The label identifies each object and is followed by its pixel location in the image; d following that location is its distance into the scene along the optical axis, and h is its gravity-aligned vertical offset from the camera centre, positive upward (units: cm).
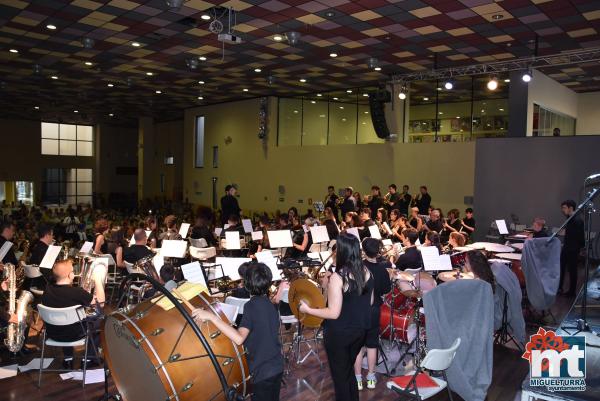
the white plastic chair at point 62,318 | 508 -147
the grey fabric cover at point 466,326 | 438 -125
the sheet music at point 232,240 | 940 -117
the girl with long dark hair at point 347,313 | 393 -104
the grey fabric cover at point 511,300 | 566 -131
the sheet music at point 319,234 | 898 -97
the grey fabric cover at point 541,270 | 677 -116
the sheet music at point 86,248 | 827 -122
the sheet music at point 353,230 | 911 -90
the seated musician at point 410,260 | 762 -118
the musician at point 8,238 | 727 -98
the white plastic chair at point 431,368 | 384 -145
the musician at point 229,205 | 1335 -72
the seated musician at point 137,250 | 783 -118
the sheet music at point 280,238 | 868 -104
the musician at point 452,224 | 1203 -97
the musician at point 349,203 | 1372 -60
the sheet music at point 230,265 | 629 -110
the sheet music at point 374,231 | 962 -95
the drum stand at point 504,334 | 651 -200
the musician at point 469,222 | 1223 -93
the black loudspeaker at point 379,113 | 1496 +214
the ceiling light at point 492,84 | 1225 +248
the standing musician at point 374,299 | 479 -116
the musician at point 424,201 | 1423 -52
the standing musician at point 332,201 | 1549 -63
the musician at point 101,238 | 904 -116
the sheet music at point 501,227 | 1153 -97
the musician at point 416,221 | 1166 -91
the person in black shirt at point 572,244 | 888 -104
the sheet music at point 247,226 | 1092 -103
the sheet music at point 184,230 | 1080 -115
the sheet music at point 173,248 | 852 -122
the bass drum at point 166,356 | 311 -116
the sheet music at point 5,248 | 690 -105
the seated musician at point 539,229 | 916 -80
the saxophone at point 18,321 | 555 -165
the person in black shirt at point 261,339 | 340 -109
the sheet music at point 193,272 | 511 -98
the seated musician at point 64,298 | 528 -131
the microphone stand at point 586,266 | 563 -86
